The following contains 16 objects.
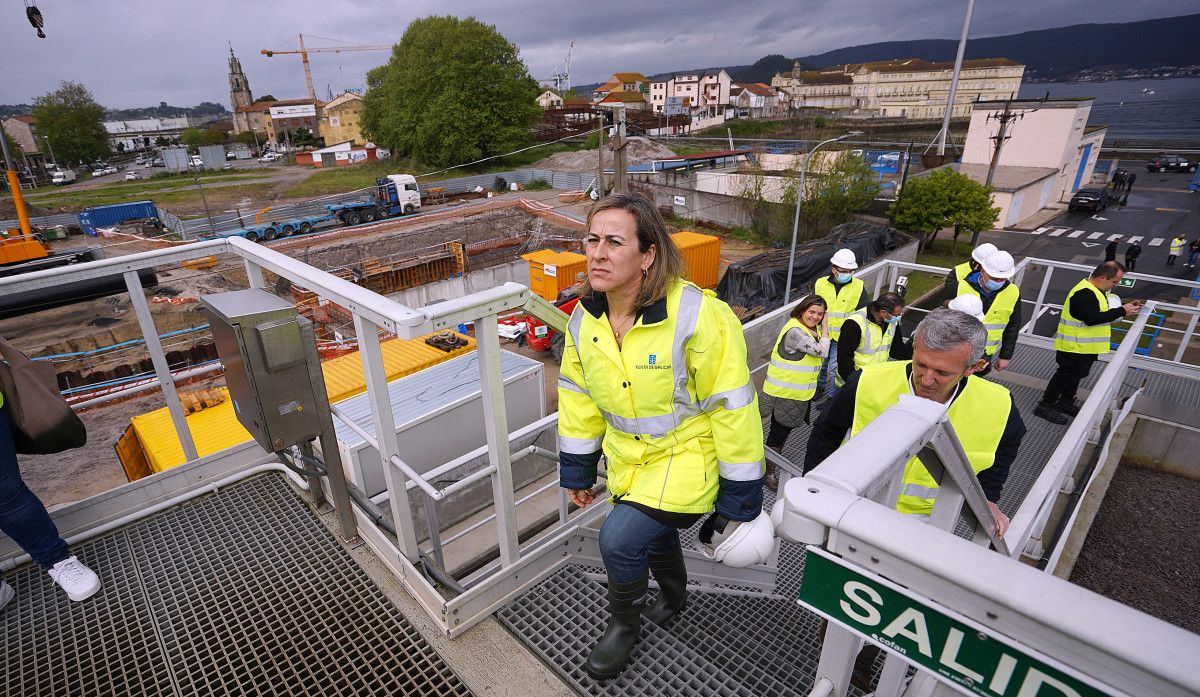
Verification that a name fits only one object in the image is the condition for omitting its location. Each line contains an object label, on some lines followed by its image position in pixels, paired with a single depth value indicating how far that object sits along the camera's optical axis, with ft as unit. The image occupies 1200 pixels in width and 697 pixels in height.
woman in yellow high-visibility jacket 6.87
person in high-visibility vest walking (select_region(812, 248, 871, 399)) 18.74
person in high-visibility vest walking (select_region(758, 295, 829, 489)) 16.05
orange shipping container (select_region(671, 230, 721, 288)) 71.82
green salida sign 2.78
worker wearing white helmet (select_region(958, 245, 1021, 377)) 17.46
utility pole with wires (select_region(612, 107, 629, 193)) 51.52
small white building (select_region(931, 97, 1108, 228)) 116.88
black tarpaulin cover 60.18
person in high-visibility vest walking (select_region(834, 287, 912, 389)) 16.62
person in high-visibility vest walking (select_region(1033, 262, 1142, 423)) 17.69
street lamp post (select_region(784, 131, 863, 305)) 53.21
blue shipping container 112.57
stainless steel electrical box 8.96
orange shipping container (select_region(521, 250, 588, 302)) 59.52
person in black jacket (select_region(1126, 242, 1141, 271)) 63.87
